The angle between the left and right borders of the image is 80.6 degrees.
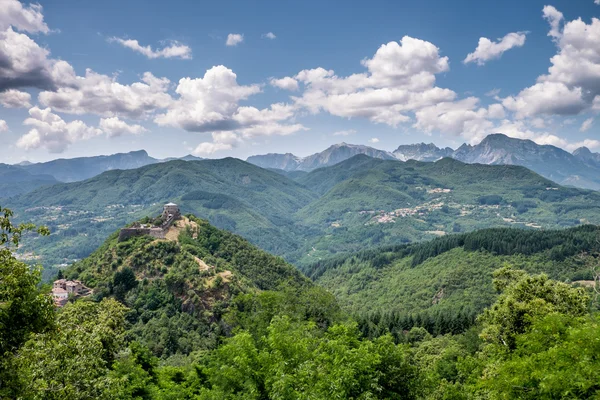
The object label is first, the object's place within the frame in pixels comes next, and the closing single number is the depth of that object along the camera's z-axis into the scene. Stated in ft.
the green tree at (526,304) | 119.44
